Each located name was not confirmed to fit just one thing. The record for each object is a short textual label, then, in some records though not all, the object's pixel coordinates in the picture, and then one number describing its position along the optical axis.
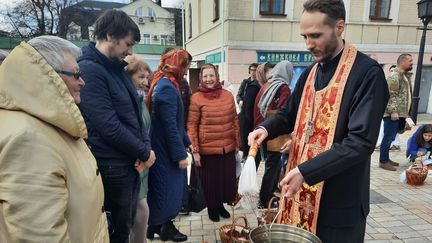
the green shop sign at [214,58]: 11.75
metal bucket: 1.34
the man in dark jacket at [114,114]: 1.98
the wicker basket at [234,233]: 2.88
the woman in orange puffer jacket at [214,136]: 3.40
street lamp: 6.84
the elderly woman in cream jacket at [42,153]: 1.07
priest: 1.42
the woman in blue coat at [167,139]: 2.76
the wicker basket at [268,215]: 2.35
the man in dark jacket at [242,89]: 6.72
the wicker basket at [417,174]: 4.75
